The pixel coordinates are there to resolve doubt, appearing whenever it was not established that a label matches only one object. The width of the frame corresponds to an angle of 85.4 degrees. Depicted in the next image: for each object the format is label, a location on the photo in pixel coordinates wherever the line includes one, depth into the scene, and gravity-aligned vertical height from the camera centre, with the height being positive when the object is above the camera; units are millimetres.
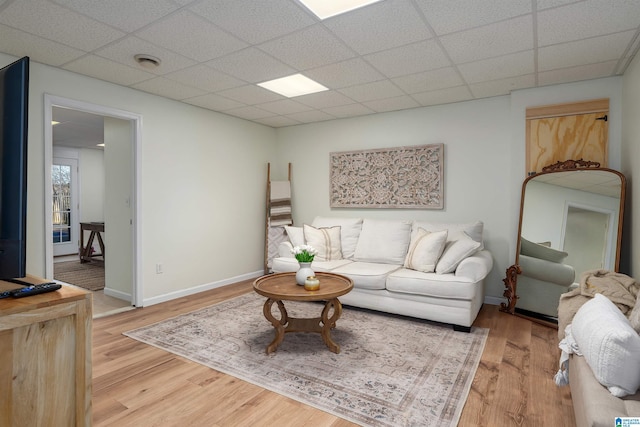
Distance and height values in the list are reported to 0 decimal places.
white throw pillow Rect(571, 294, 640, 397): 1319 -561
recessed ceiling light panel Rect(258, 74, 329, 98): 3450 +1209
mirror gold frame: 2959 -133
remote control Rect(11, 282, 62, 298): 1243 -360
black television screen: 1284 +102
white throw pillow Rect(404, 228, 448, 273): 3469 -474
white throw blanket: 1827 -813
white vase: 2840 -601
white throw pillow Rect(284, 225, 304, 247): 4441 -442
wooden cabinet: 1146 -587
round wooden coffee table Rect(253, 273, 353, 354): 2590 -716
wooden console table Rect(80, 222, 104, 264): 6188 -866
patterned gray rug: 1984 -1146
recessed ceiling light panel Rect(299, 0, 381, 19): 2090 +1205
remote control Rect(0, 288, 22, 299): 1224 -363
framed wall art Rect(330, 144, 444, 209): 4270 +347
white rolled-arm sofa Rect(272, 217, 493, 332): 3117 -632
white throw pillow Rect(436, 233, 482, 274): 3268 -456
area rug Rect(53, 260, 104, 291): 4902 -1279
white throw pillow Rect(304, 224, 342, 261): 4238 -485
